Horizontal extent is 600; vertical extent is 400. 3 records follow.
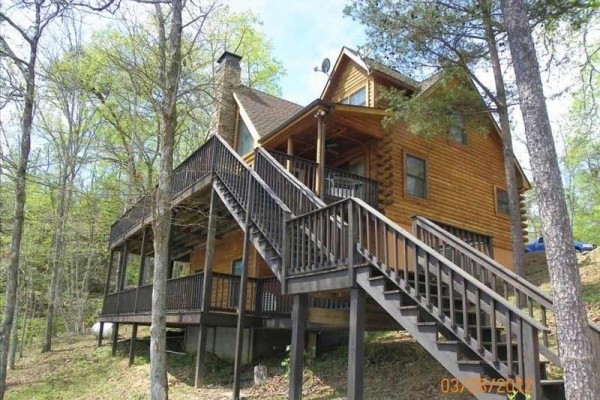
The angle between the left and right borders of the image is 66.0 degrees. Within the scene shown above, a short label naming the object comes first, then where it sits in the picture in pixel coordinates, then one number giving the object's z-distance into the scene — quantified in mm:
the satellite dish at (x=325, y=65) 17430
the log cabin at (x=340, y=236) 5375
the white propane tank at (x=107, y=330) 22359
